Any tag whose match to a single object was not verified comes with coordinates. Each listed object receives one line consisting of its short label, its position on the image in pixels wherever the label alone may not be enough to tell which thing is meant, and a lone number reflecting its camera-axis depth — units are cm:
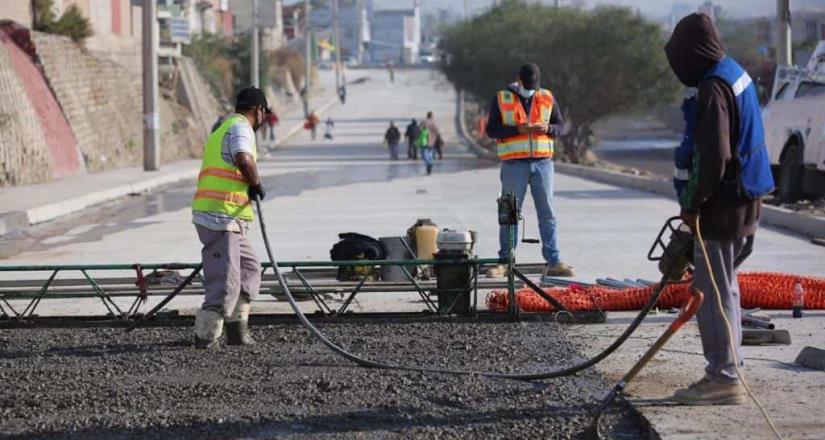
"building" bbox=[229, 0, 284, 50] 7325
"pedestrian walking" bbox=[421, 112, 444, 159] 4453
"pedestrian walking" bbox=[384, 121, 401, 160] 5547
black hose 732
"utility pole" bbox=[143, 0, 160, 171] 3809
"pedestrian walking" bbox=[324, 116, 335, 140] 7179
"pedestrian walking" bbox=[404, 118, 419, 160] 5562
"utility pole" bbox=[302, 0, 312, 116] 9943
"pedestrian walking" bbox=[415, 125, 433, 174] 4175
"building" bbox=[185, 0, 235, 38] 7806
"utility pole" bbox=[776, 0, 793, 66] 2830
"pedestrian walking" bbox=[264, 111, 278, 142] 6385
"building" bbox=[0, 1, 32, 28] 3831
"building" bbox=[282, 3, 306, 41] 15875
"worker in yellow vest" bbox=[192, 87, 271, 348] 920
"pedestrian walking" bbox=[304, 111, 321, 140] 7356
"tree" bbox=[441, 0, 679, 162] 5466
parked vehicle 2209
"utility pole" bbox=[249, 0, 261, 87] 5738
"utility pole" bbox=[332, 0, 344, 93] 12438
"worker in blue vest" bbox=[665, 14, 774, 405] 709
